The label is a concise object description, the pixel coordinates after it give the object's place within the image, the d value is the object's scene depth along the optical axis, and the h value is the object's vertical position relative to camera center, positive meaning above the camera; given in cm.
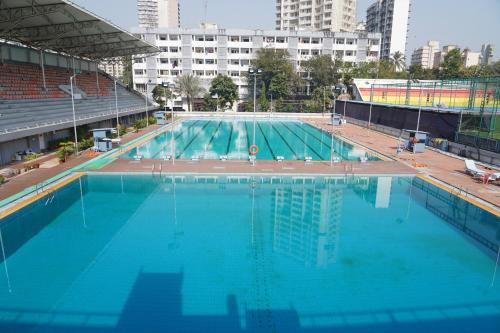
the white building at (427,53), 14100 +1574
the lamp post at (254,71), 1934 +104
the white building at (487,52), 14112 +1782
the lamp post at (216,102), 5217 -187
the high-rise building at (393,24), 9181 +1812
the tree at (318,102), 5172 -166
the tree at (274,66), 5379 +370
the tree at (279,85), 5297 +81
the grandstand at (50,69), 1864 +142
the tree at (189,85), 5262 +62
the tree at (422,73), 6731 +374
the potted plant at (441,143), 2267 -336
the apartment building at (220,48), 5872 +709
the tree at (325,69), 5478 +343
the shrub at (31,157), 1778 -353
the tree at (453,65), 5994 +479
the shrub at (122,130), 2858 -343
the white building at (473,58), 13475 +1341
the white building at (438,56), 12637 +1319
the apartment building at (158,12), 14275 +3180
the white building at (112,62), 3904 +305
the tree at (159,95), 5246 -93
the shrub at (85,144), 2128 -344
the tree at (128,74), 6607 +276
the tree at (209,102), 5309 -192
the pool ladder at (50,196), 1277 -411
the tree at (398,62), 7146 +608
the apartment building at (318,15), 8275 +1887
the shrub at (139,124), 3240 -341
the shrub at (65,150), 1833 -338
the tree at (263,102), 5278 -177
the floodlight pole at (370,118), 3447 -269
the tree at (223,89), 5218 +7
